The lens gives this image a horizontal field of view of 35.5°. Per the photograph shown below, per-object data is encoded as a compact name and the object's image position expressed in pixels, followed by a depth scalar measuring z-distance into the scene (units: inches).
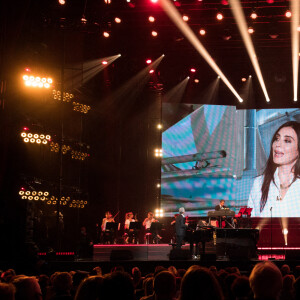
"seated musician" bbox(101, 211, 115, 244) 644.1
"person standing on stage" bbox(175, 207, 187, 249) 528.7
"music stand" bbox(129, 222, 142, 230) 606.5
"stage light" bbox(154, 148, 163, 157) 724.0
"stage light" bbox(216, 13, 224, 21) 534.4
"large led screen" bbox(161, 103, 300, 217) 690.8
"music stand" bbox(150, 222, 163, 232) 602.2
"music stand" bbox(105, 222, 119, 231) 606.4
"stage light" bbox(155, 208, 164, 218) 705.6
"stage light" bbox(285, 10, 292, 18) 524.1
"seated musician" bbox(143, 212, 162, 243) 662.1
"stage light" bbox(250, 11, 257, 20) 526.6
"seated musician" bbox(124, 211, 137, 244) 664.4
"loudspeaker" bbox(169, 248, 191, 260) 469.1
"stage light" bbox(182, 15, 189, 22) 547.7
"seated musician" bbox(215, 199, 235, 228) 584.3
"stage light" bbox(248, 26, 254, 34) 561.6
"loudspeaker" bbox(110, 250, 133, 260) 451.1
